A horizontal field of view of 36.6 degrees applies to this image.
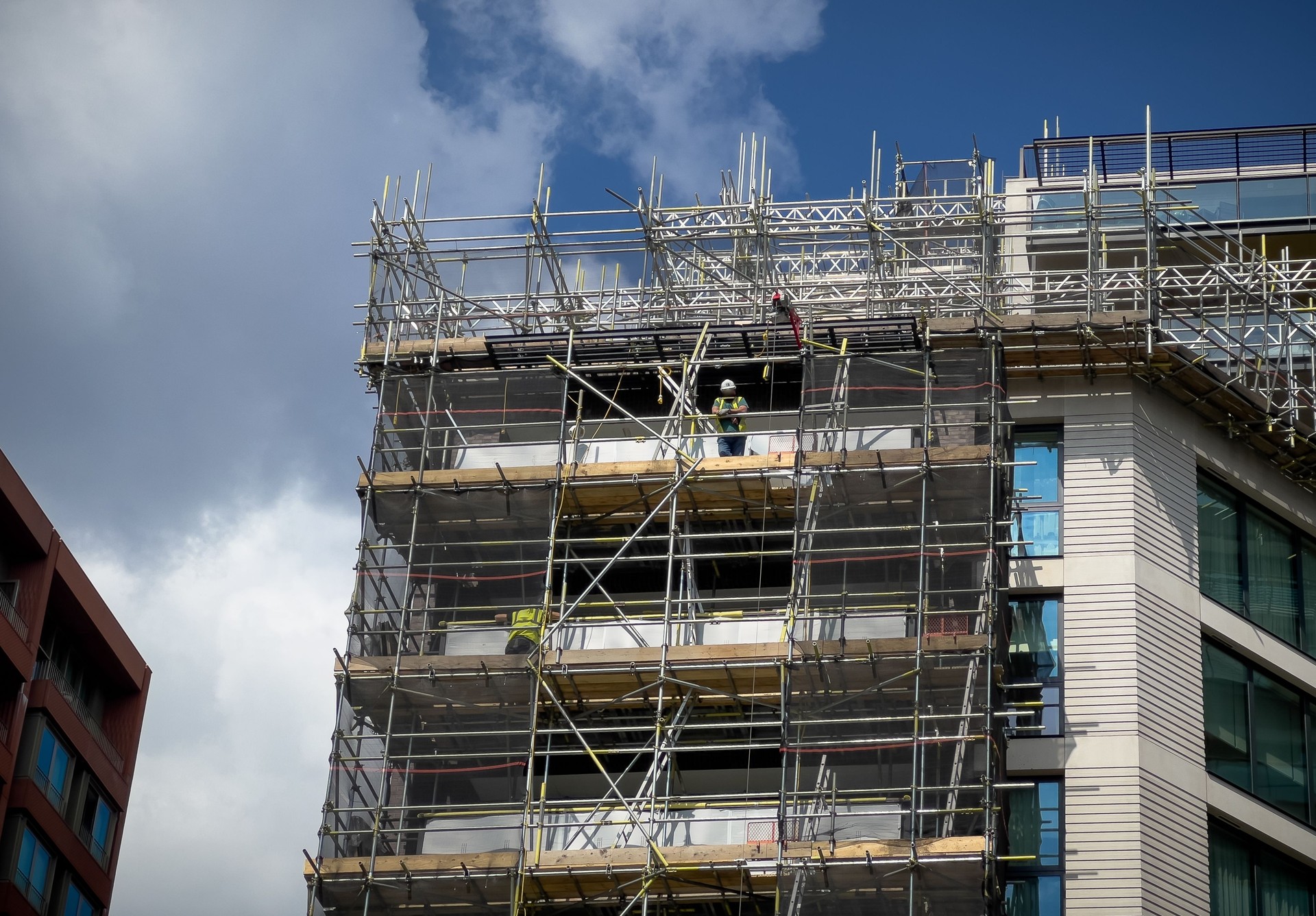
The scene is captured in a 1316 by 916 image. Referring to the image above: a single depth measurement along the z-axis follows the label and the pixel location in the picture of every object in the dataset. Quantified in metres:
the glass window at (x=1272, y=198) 51.62
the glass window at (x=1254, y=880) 32.44
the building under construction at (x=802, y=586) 31.19
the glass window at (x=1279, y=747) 33.91
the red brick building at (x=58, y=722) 49.12
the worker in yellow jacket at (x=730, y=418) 35.16
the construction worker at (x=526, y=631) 33.38
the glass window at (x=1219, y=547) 35.19
